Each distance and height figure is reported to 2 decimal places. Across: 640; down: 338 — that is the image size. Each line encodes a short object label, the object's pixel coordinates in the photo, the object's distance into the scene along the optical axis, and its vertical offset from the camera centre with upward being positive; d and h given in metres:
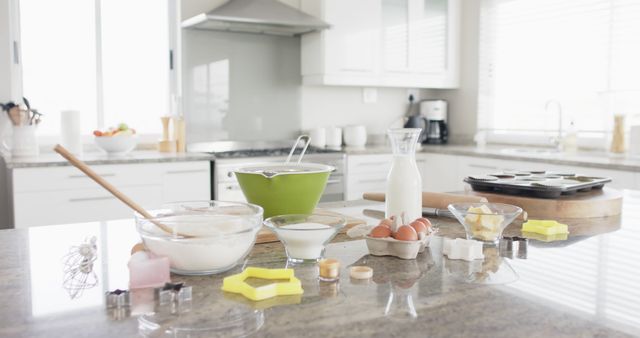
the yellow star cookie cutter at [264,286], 0.96 -0.27
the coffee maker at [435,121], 5.02 +0.00
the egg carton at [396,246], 1.20 -0.26
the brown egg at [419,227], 1.24 -0.22
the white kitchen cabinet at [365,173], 4.18 -0.38
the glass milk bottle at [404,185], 1.37 -0.15
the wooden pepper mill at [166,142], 3.91 -0.15
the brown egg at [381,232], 1.24 -0.23
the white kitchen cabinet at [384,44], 4.32 +0.58
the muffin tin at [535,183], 1.75 -0.19
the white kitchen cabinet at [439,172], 4.29 -0.39
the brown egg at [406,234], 1.21 -0.23
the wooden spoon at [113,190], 1.05 -0.13
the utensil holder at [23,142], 3.46 -0.14
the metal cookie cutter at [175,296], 0.92 -0.28
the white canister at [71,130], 3.61 -0.07
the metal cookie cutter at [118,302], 0.90 -0.28
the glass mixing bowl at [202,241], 1.05 -0.22
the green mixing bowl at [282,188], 1.48 -0.17
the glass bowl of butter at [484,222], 1.33 -0.23
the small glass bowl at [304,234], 1.16 -0.22
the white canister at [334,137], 4.65 -0.13
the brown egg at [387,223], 1.26 -0.22
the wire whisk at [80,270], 1.03 -0.29
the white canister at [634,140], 3.63 -0.11
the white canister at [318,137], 4.53 -0.13
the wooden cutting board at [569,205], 1.71 -0.25
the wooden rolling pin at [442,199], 1.70 -0.23
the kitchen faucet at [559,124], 4.18 -0.02
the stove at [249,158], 3.66 -0.25
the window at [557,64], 3.90 +0.42
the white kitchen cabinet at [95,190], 3.19 -0.40
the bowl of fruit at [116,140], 3.65 -0.13
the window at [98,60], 3.82 +0.39
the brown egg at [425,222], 1.26 -0.22
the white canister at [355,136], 4.73 -0.13
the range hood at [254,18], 3.82 +0.67
